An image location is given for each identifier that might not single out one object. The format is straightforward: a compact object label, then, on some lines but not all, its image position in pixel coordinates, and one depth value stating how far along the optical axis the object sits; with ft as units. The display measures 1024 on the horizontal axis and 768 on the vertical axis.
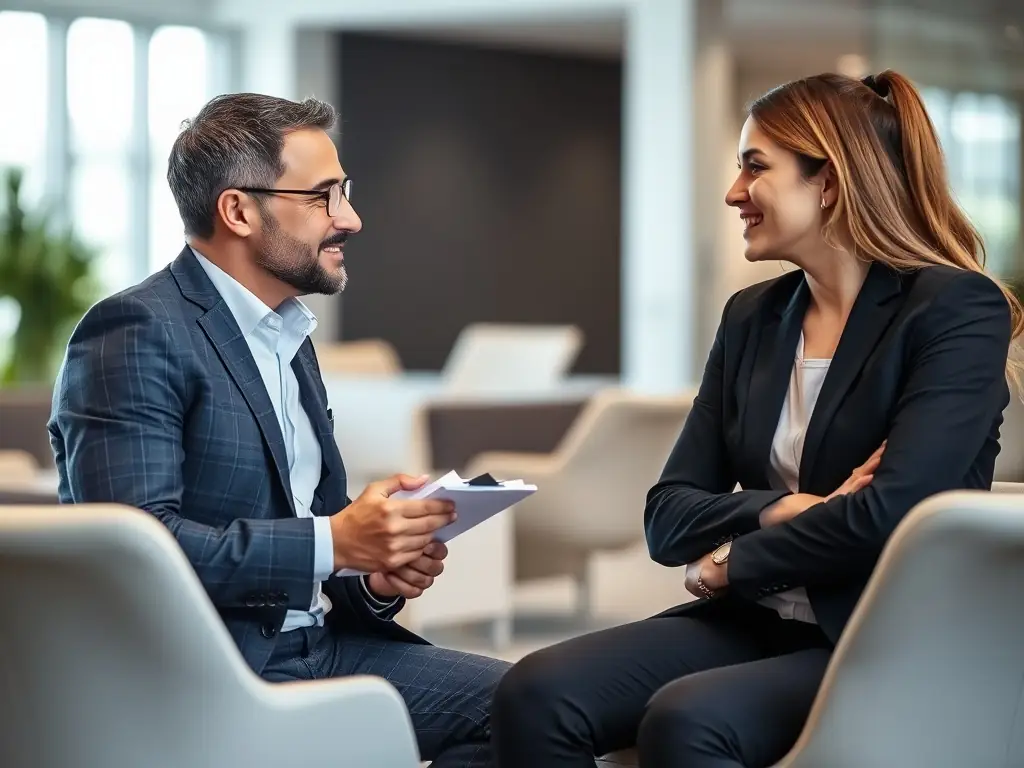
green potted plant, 34.22
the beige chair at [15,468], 16.63
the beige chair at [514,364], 31.37
